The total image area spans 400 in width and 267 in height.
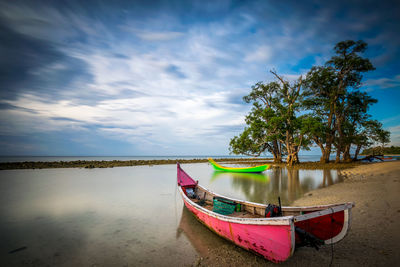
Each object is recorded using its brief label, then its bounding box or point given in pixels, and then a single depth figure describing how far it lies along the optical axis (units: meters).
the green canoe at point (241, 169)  20.95
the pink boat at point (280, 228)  3.23
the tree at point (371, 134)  22.52
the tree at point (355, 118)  23.42
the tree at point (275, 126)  25.89
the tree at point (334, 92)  22.28
